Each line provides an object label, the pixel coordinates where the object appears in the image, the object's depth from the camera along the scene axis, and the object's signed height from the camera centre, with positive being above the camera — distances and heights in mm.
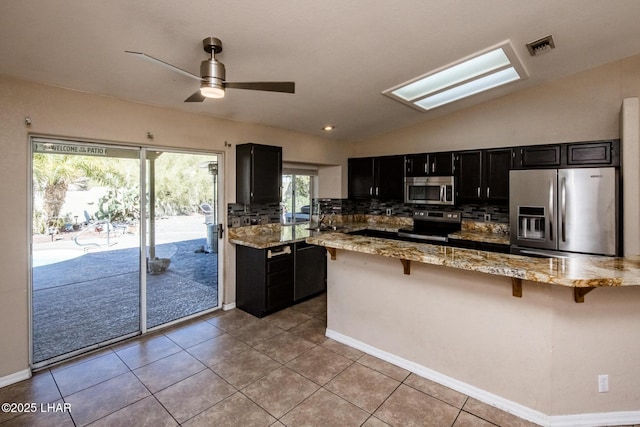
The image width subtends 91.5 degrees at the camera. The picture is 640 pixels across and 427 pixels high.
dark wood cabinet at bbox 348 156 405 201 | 5141 +584
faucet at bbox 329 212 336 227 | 5783 -149
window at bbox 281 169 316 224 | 5273 +291
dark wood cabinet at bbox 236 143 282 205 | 3968 +500
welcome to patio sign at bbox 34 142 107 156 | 2783 +584
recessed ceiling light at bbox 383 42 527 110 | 3090 +1517
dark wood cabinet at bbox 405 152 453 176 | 4594 +723
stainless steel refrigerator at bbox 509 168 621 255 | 3197 +14
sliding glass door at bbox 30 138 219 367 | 2898 -340
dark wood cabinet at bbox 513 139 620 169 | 3346 +652
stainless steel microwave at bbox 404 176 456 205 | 4543 +321
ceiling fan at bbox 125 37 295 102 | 2033 +851
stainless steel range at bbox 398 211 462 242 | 4559 -225
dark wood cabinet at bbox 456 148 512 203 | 4105 +501
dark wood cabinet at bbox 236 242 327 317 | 3822 -852
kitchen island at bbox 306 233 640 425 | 2010 -848
